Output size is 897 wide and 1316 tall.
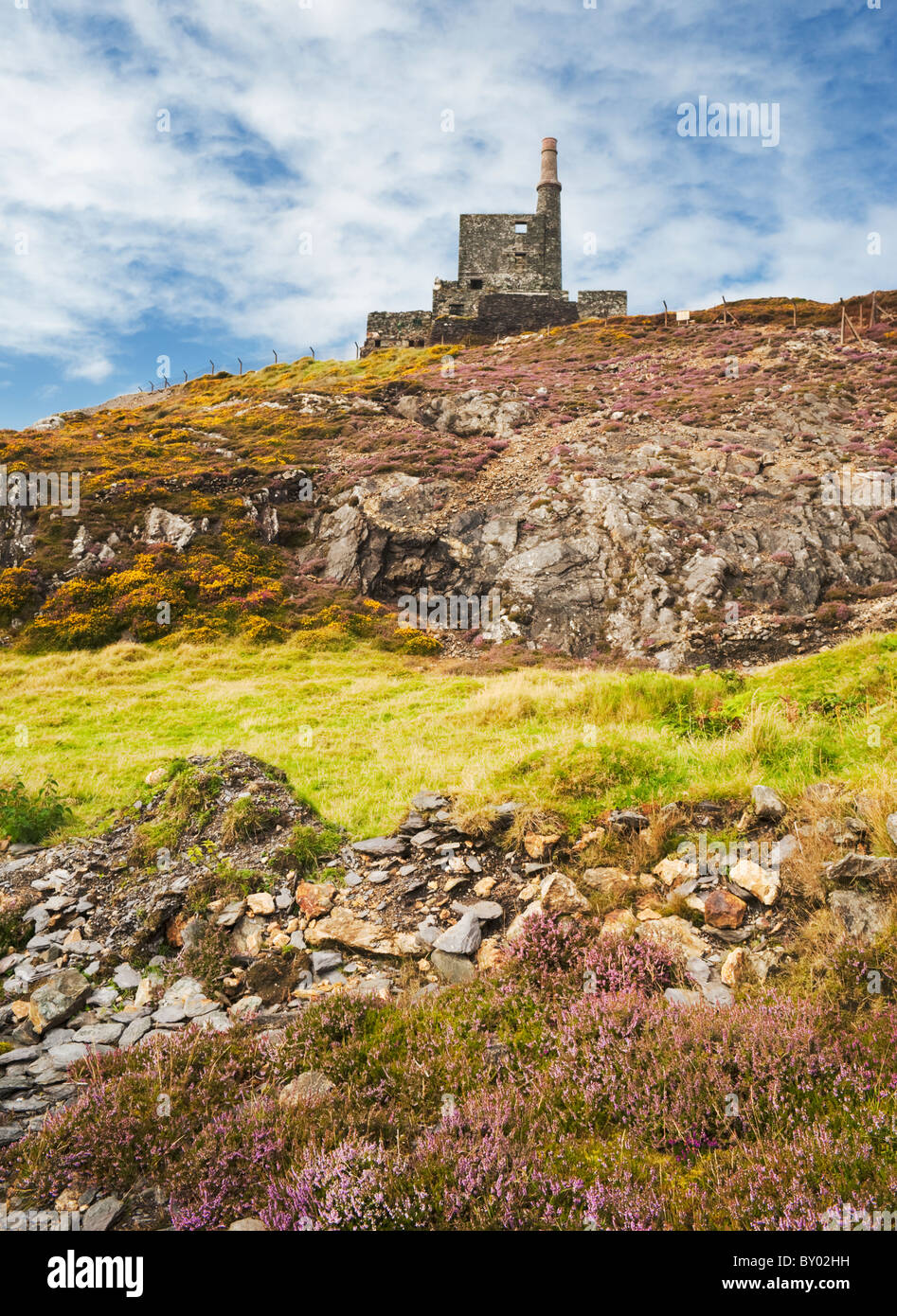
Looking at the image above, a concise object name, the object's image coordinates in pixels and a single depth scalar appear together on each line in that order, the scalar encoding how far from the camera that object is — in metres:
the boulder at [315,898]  8.09
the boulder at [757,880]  6.67
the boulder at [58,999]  6.78
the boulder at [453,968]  6.72
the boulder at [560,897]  7.06
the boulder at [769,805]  7.67
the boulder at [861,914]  5.66
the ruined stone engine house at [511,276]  66.25
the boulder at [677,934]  6.26
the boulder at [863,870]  6.07
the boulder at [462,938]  6.97
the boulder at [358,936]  7.27
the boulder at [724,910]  6.54
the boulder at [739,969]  5.81
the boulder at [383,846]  9.06
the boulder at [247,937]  7.71
